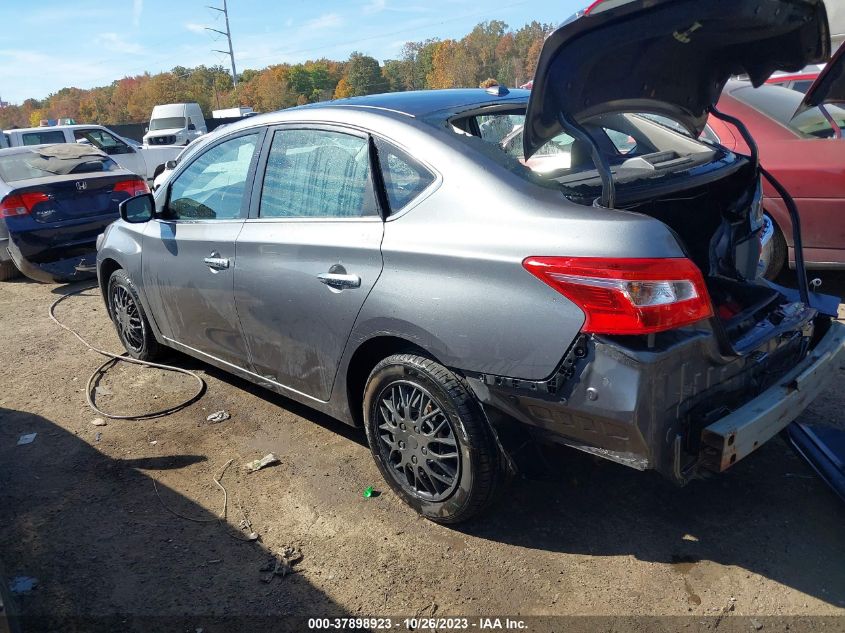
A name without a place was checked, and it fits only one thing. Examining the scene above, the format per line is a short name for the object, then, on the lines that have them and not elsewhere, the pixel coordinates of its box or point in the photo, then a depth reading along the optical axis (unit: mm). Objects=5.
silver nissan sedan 2285
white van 24344
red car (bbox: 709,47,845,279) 4934
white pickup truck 14883
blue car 7195
